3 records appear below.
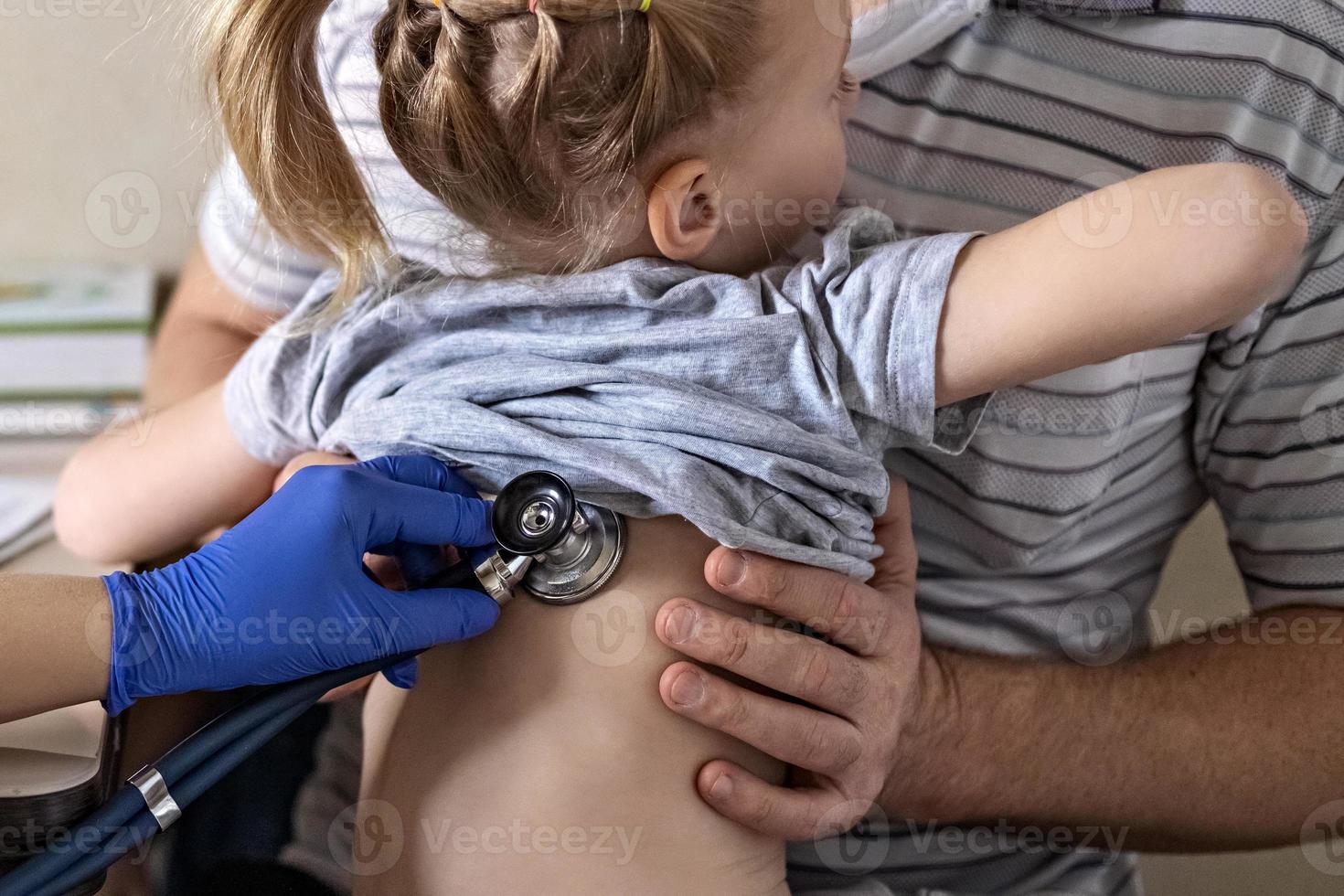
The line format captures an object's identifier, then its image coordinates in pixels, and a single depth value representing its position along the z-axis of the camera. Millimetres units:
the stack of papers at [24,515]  1110
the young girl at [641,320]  705
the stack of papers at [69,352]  1437
